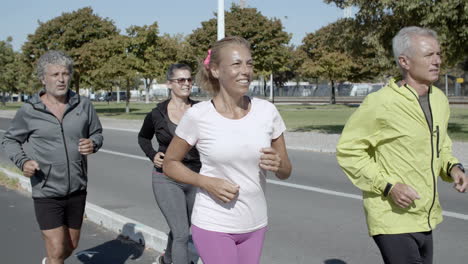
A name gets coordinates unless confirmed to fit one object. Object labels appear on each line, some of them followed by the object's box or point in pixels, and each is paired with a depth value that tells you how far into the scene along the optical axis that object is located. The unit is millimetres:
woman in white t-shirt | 2834
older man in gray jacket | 4023
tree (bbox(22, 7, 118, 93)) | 40812
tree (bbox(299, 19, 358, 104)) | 48469
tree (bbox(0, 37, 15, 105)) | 58031
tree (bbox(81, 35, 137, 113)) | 34312
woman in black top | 4367
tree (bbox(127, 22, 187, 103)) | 34969
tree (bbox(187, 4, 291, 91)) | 42031
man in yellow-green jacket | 3023
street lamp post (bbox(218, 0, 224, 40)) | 17781
